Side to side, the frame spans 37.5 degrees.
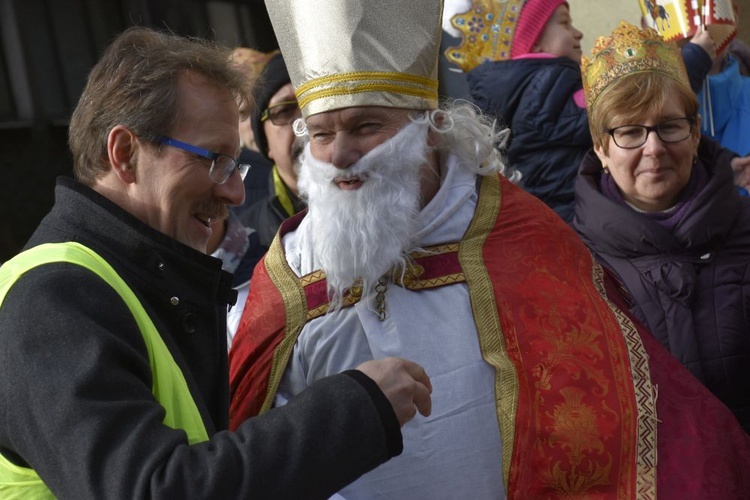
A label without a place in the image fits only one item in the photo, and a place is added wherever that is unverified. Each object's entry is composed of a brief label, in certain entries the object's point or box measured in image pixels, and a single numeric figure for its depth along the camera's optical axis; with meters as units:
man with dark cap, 4.89
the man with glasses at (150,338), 1.88
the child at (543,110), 4.52
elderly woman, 3.60
